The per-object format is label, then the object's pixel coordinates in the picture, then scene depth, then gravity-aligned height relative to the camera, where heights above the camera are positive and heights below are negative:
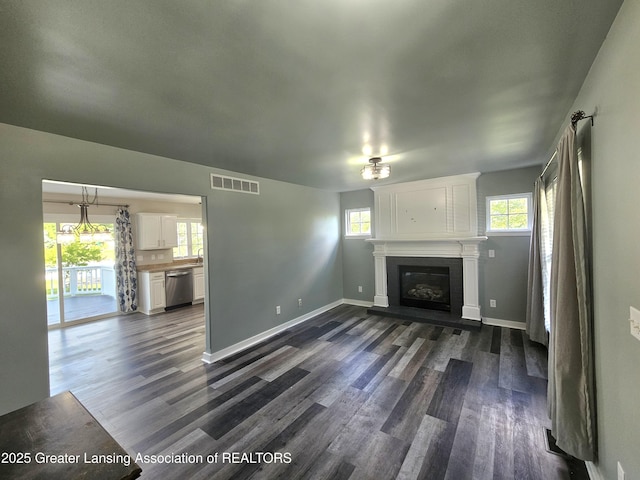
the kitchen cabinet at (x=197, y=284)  6.42 -1.05
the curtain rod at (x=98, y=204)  4.98 +0.80
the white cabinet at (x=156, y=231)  5.88 +0.25
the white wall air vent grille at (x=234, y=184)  3.52 +0.78
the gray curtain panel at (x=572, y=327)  1.57 -0.58
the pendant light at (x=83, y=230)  5.11 +0.27
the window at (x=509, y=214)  4.14 +0.31
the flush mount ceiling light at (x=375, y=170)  3.07 +0.76
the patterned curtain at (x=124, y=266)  5.65 -0.49
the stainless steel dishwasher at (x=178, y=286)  5.95 -1.04
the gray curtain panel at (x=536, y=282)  3.30 -0.63
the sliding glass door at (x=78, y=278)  4.97 -0.73
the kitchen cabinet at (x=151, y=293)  5.66 -1.09
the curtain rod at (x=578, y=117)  1.54 +0.67
